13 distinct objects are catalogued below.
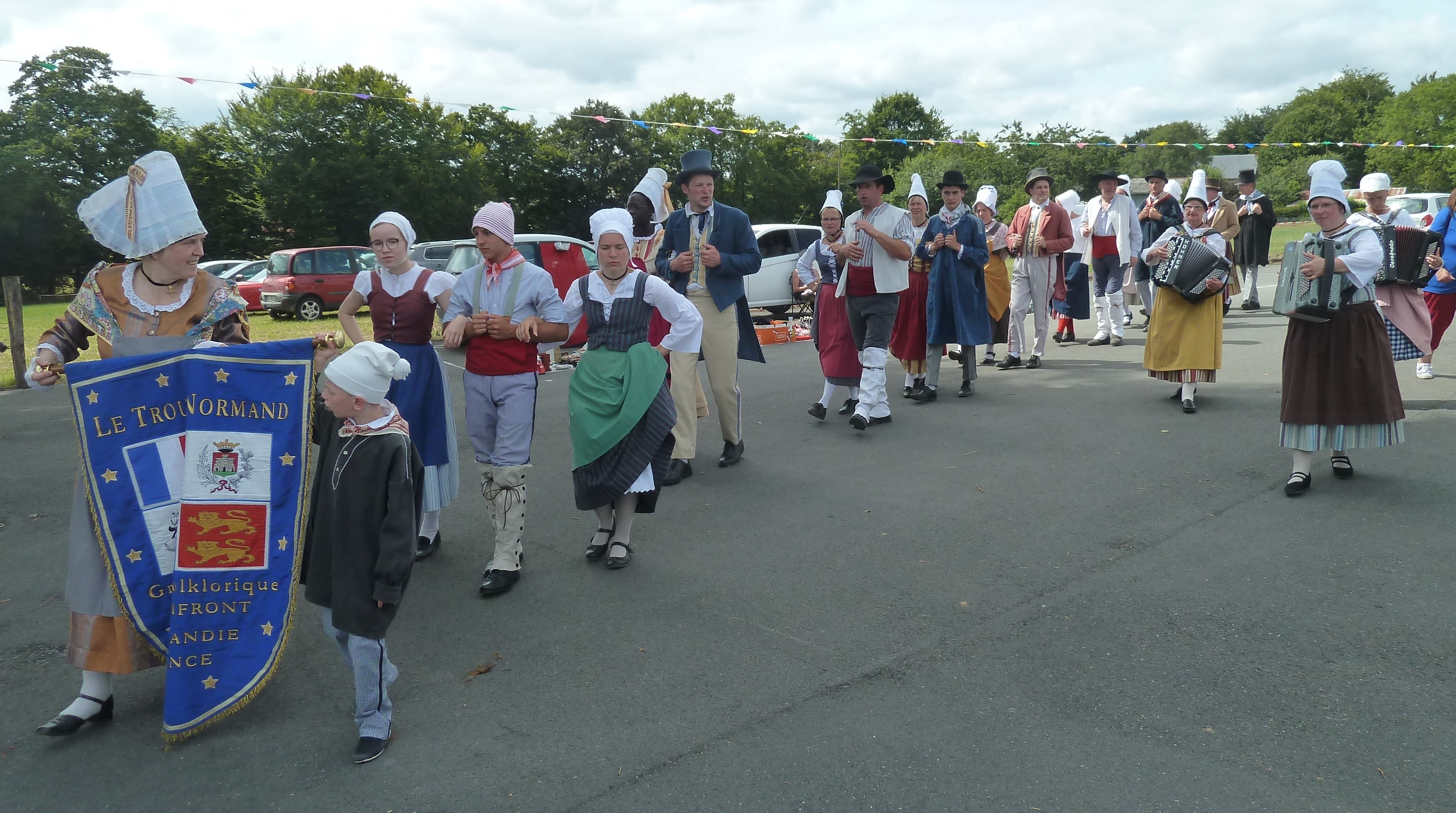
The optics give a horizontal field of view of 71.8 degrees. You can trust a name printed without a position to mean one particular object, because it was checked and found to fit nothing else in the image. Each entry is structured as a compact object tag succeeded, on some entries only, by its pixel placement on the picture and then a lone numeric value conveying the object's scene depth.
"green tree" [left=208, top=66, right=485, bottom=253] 38.47
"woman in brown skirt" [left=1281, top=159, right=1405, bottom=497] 5.89
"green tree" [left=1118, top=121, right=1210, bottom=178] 51.62
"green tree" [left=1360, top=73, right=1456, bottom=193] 47.41
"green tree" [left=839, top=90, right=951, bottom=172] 71.50
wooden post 11.59
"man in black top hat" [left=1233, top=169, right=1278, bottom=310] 15.36
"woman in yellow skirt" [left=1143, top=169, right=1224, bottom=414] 8.32
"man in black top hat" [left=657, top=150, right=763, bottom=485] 7.00
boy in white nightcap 3.29
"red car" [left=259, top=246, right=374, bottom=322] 22.06
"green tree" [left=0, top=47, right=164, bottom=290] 39.62
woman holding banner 3.57
